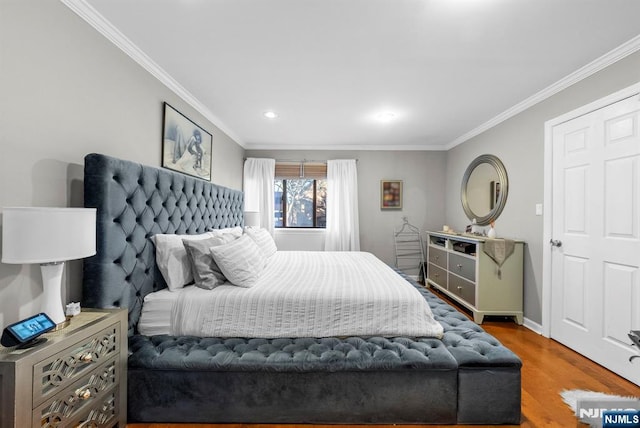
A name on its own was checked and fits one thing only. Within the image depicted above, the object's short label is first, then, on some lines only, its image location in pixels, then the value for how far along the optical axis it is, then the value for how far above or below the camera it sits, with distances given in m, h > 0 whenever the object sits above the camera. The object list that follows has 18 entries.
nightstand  0.98 -0.67
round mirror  3.60 +0.38
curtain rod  5.08 +0.96
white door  2.11 -0.14
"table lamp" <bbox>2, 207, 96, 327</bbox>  1.07 -0.11
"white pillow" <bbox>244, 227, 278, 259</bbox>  3.21 -0.31
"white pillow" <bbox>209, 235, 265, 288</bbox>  2.06 -0.37
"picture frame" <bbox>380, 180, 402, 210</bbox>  5.08 +0.38
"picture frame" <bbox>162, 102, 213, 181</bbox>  2.52 +0.68
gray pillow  2.04 -0.38
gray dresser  3.20 -0.75
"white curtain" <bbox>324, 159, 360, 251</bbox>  4.97 +0.15
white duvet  1.82 -0.64
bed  1.59 -0.94
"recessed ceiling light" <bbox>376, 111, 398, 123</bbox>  3.42 +1.23
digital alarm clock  1.01 -0.45
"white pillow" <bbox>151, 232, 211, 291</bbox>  2.00 -0.34
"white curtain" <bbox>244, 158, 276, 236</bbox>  4.97 +0.47
